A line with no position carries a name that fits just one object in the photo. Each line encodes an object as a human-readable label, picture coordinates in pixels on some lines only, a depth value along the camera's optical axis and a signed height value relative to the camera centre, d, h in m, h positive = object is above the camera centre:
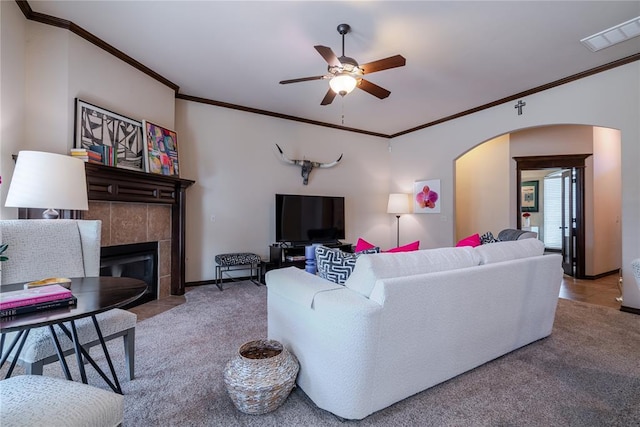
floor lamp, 5.66 +0.20
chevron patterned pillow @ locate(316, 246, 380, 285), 1.80 -0.32
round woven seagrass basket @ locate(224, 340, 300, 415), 1.49 -0.88
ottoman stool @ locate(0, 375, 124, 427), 0.86 -0.60
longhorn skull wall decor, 5.00 +0.88
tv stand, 4.43 -0.66
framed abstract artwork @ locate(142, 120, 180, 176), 3.42 +0.80
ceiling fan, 2.42 +1.26
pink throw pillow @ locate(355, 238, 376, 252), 2.26 -0.26
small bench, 4.11 -0.72
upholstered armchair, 1.62 -0.31
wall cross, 4.02 +1.50
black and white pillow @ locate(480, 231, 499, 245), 3.11 -0.29
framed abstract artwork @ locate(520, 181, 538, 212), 7.60 +0.44
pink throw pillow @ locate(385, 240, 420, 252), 2.19 -0.27
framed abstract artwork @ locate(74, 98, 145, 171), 2.77 +0.82
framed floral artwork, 5.29 +0.32
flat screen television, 4.71 -0.09
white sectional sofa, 1.44 -0.61
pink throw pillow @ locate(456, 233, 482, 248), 2.69 -0.27
